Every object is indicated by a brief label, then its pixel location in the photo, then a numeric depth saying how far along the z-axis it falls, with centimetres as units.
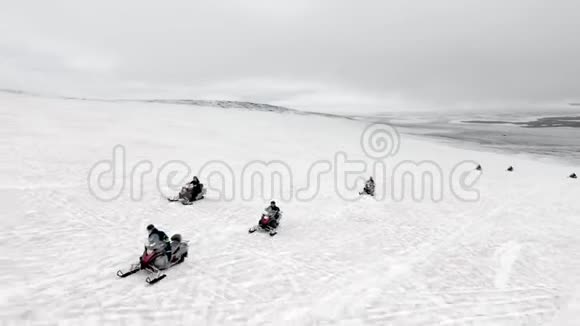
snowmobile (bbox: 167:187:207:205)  1658
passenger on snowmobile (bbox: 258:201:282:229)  1370
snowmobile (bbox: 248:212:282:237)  1366
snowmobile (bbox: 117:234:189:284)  924
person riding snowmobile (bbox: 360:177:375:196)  2130
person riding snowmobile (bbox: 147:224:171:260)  945
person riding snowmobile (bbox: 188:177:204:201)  1689
